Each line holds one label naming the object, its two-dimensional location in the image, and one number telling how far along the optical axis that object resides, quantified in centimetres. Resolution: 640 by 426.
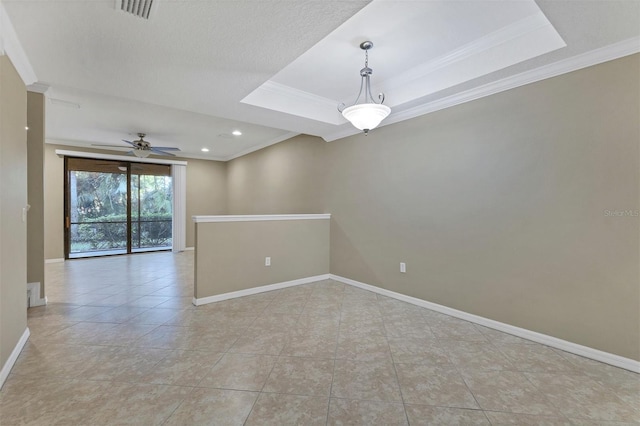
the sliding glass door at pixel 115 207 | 644
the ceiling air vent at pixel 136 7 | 169
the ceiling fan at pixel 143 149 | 523
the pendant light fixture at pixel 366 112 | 261
